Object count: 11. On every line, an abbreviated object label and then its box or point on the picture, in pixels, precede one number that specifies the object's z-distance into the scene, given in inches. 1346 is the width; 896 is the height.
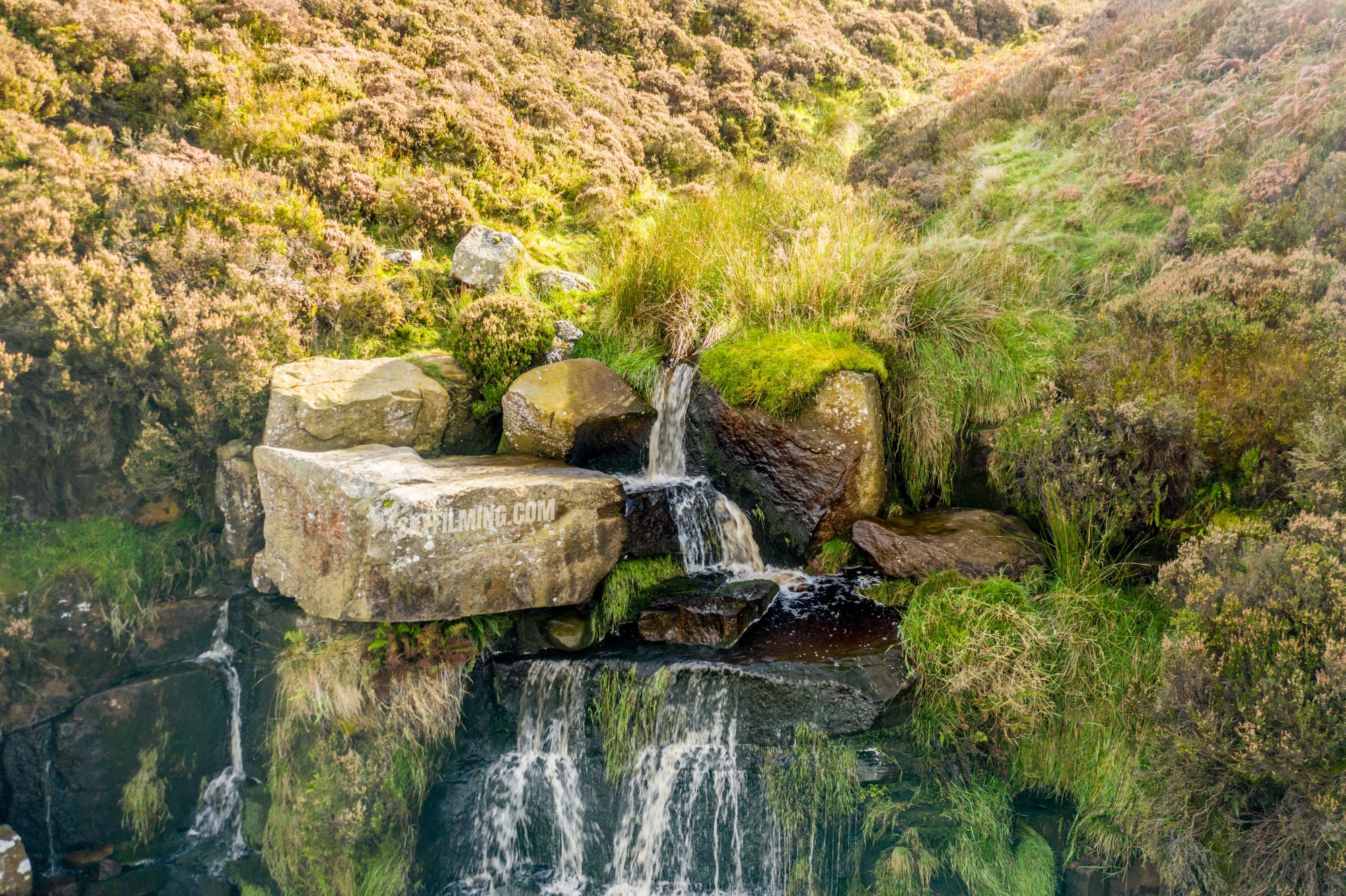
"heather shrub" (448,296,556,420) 281.4
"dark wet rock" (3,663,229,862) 219.0
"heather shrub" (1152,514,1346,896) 124.8
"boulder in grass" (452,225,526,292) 333.4
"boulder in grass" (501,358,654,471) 261.6
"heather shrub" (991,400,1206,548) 191.0
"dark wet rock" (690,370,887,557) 243.0
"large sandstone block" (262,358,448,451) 240.5
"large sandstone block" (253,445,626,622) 204.1
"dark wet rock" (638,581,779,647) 207.6
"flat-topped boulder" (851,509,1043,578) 210.8
